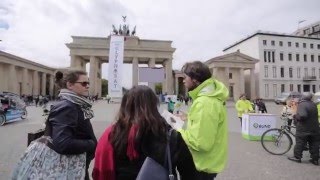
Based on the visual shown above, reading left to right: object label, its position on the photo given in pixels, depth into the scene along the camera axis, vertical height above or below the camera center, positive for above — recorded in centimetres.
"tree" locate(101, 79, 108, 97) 12134 +434
